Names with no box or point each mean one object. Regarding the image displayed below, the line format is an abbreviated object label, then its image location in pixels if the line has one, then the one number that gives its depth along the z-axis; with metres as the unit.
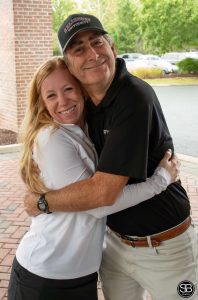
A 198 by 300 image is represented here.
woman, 1.77
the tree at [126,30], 39.22
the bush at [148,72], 26.97
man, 1.68
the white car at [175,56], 31.09
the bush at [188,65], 27.05
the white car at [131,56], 33.65
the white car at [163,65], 28.16
